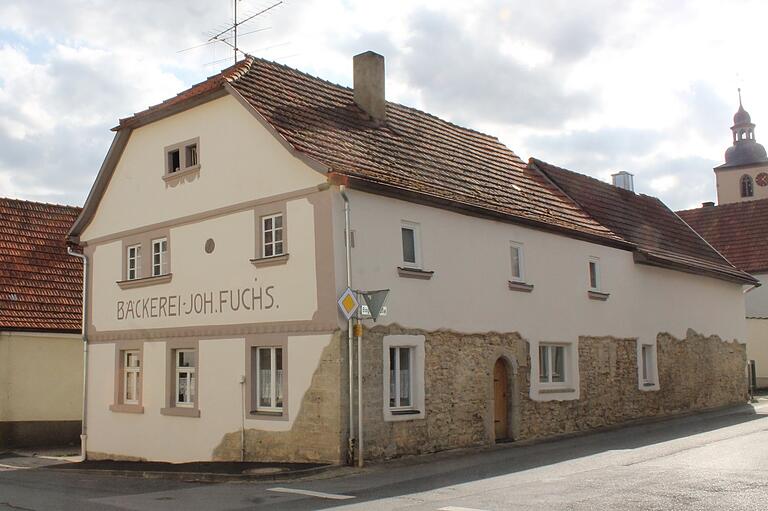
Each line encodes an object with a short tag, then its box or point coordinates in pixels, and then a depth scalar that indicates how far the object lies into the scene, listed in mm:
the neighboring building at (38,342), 23797
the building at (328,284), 16078
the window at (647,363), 24906
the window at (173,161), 19531
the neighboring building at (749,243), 35969
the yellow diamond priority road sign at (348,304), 15367
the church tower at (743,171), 66625
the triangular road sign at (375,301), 15273
